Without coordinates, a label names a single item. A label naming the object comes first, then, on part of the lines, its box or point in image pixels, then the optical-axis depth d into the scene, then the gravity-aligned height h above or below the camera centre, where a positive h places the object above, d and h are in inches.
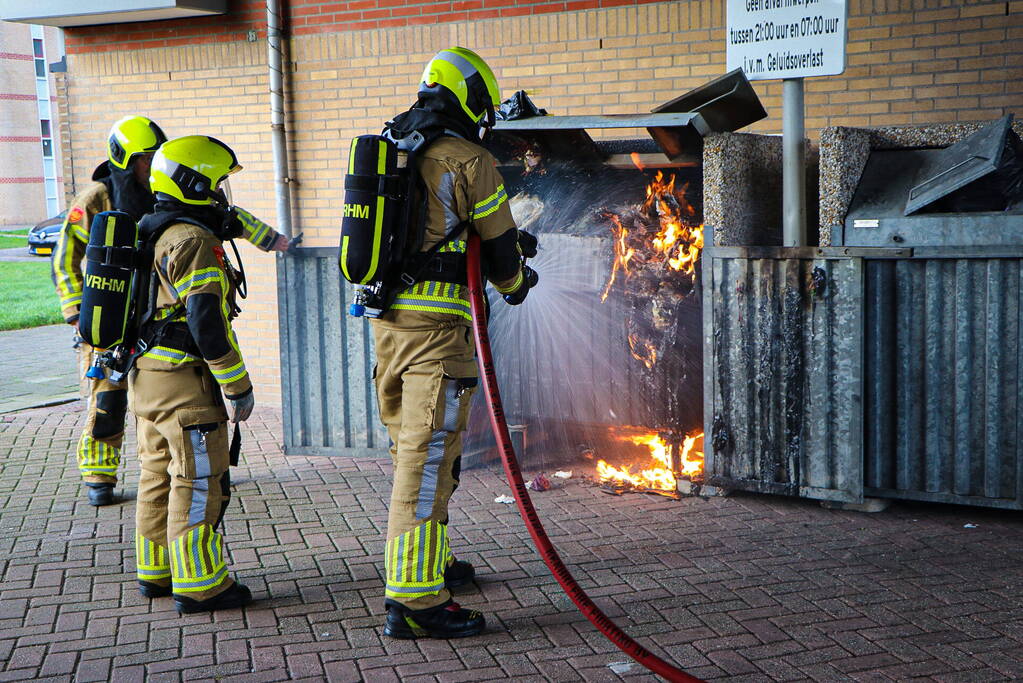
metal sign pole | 219.9 +22.8
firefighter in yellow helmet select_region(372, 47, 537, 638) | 158.7 -9.7
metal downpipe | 322.0 +53.9
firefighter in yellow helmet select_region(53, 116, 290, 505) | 210.8 +11.1
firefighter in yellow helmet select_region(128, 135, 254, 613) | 163.5 -12.4
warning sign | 213.9 +50.0
